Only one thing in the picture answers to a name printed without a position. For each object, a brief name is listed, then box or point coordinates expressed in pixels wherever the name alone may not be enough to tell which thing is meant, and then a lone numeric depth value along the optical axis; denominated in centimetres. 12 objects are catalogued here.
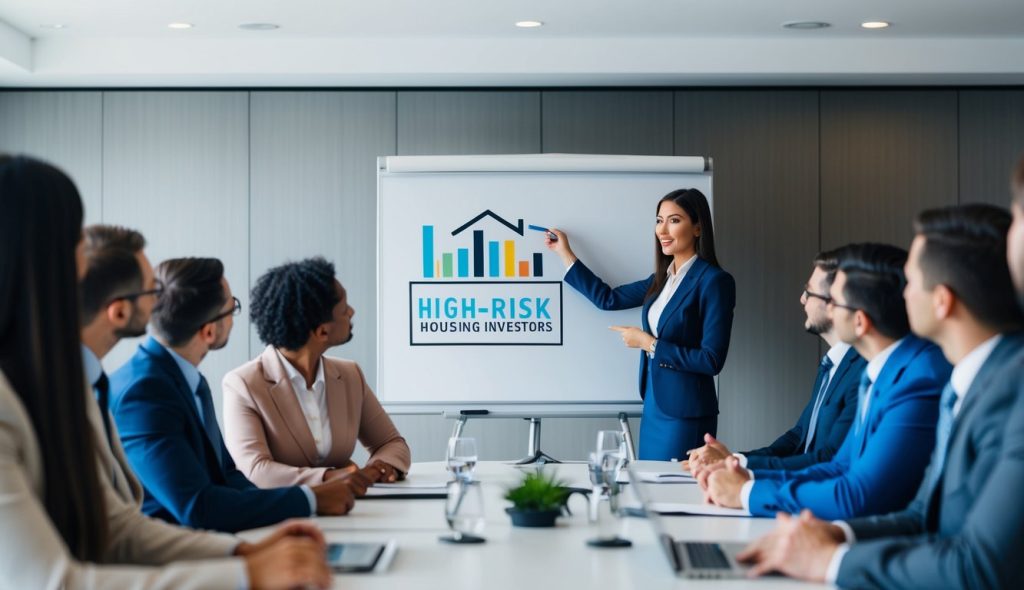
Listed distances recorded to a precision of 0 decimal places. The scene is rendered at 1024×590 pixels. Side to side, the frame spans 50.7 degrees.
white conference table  194
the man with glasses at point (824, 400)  330
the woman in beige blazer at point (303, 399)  318
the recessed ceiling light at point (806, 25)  556
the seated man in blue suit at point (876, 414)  248
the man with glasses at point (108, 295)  229
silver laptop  194
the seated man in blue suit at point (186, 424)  251
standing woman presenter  452
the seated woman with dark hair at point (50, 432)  155
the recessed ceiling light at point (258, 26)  558
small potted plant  246
